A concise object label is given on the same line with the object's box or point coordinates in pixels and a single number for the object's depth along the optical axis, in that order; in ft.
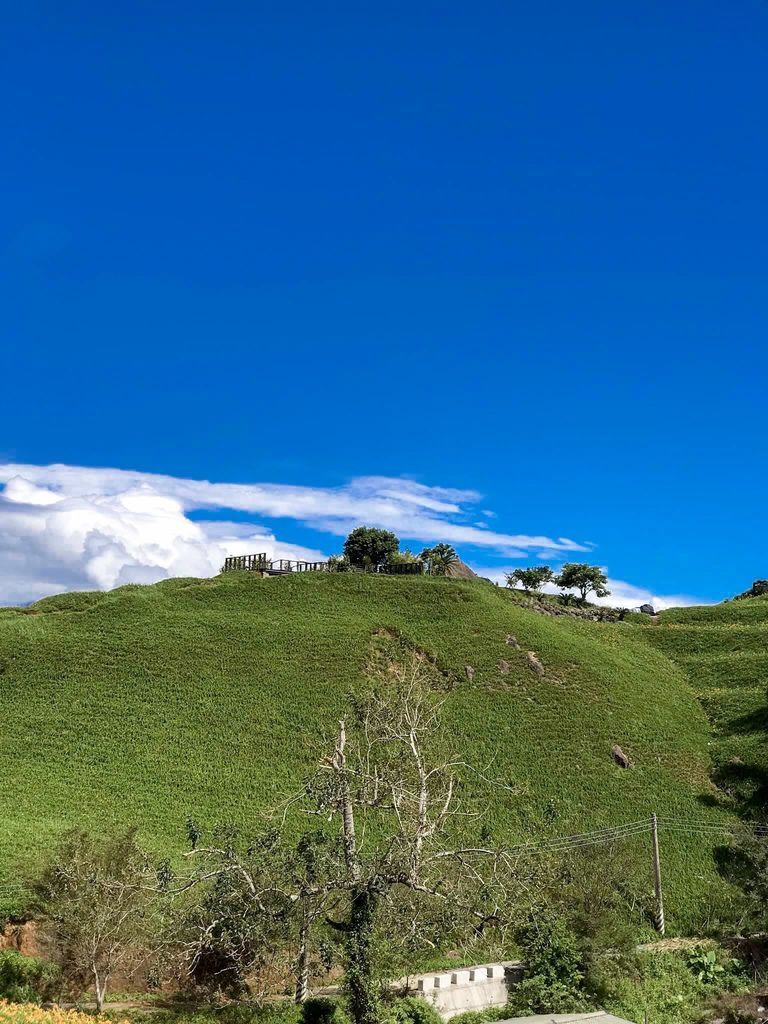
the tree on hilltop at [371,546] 322.96
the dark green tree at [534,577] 260.62
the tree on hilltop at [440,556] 288.10
